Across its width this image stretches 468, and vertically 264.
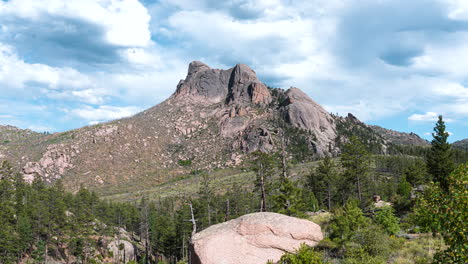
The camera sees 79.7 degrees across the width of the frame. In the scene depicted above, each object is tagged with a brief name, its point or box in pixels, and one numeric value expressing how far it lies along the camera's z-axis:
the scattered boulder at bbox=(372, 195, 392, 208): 34.41
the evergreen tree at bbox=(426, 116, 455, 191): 42.69
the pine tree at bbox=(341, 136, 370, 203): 41.53
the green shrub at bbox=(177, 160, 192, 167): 165.75
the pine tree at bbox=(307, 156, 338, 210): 52.63
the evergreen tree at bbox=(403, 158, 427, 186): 54.22
